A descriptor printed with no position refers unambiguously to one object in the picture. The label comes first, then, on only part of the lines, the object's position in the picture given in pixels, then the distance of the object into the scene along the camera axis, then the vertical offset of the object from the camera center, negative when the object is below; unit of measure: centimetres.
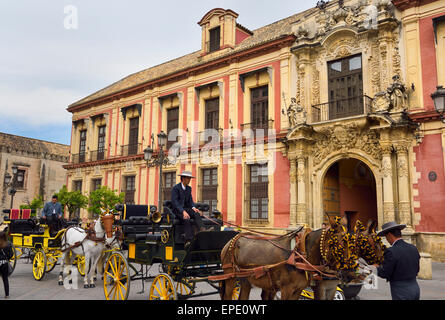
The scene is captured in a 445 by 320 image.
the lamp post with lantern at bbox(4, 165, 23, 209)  2065 +139
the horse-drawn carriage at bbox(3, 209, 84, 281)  914 -87
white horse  814 -91
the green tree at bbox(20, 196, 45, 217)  1922 -1
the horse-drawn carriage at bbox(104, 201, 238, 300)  546 -78
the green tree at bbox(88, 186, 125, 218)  1752 +31
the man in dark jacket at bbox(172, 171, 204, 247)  576 -3
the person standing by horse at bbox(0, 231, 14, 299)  689 -103
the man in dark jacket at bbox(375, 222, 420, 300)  380 -63
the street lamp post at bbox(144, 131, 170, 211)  1326 +206
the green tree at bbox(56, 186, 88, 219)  1898 +27
